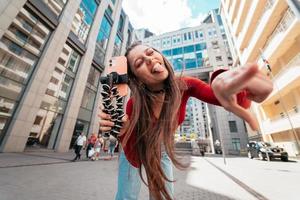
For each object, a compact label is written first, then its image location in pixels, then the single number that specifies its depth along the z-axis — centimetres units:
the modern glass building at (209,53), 2691
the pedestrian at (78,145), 857
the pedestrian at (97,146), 973
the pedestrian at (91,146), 928
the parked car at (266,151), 1186
